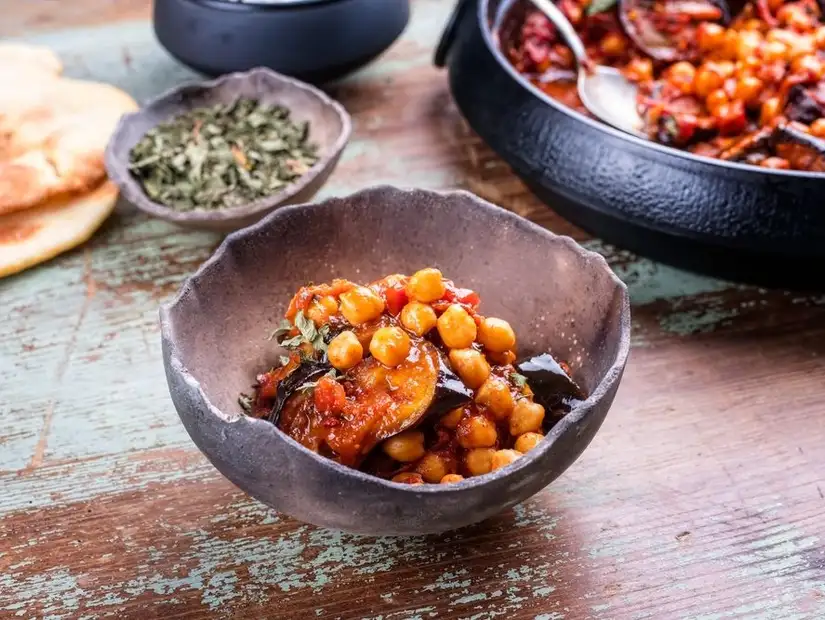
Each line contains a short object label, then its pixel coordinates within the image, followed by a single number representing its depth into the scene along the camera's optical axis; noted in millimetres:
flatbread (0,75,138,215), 506
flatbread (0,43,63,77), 601
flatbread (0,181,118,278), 498
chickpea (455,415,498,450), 371
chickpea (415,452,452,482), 368
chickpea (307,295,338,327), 391
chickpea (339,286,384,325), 380
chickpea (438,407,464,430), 374
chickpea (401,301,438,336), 381
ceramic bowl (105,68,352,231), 492
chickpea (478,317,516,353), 391
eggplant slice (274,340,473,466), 364
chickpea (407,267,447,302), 383
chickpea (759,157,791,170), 479
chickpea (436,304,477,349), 377
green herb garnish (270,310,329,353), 385
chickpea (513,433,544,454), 375
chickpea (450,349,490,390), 377
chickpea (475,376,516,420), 377
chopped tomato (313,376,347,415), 366
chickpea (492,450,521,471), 364
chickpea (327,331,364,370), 371
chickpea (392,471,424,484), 363
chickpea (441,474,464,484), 362
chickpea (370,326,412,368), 367
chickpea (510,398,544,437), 379
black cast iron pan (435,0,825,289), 444
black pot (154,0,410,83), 563
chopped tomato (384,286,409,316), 393
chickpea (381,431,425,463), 367
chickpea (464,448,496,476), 370
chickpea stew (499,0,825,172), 501
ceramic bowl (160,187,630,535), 339
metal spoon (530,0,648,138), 549
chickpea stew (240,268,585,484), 366
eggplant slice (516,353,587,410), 391
